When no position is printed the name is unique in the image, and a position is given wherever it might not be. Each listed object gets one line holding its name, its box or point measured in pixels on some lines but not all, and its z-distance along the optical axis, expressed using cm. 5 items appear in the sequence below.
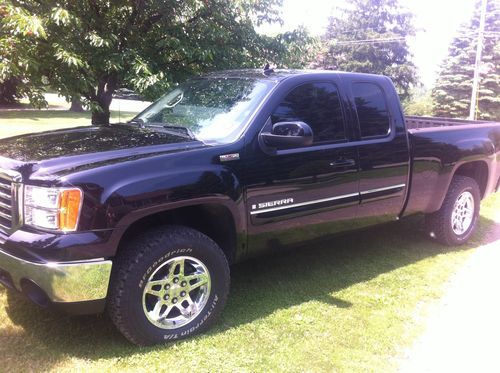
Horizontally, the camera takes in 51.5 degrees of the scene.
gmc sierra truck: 310
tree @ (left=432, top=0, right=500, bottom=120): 3409
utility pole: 2841
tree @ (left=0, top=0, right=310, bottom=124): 580
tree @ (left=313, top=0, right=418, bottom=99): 4644
